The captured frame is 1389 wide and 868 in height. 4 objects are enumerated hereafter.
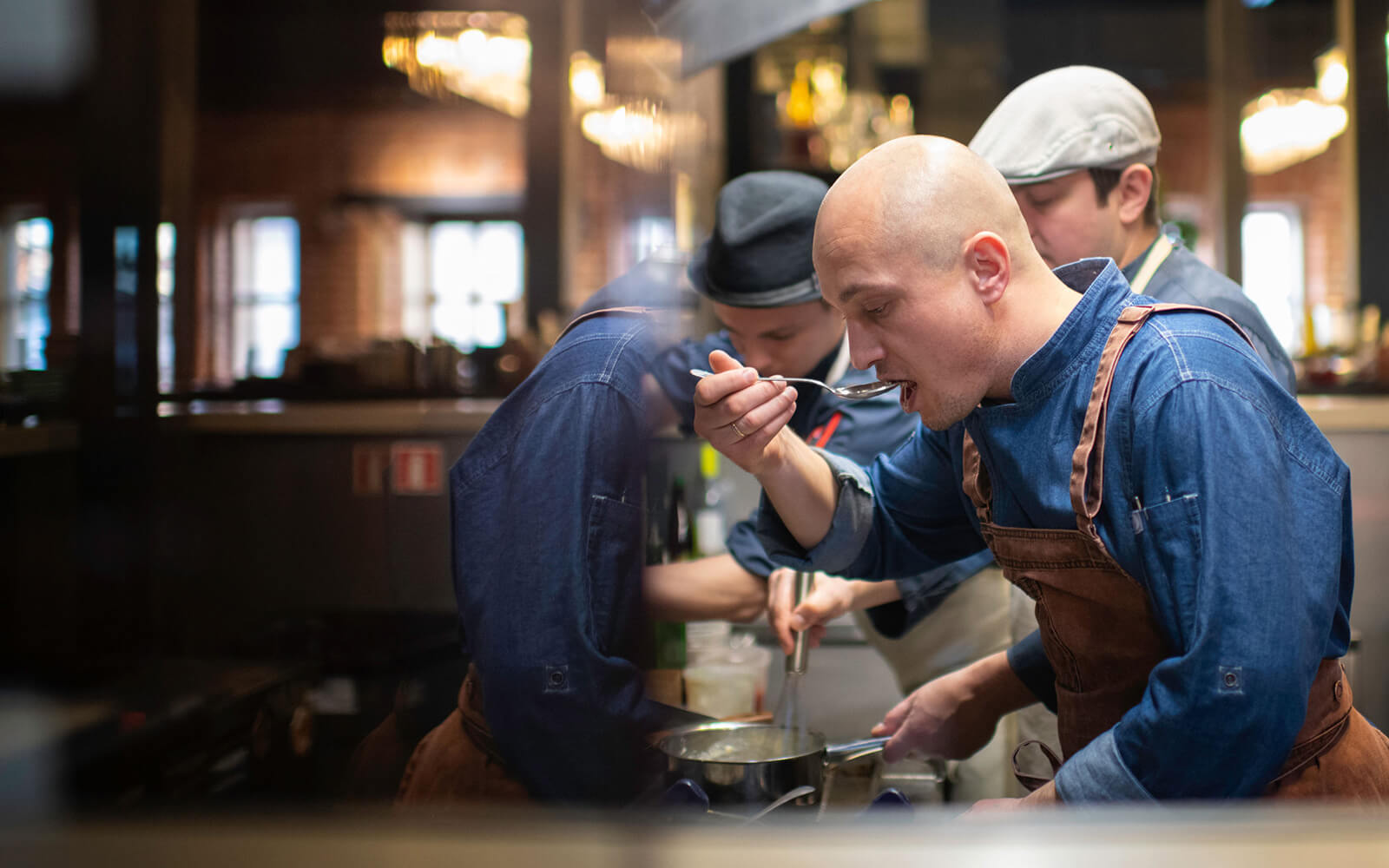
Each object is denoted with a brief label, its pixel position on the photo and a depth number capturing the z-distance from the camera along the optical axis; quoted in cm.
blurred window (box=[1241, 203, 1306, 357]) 761
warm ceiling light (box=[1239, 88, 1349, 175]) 578
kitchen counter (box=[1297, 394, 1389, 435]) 258
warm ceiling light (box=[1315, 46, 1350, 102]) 493
